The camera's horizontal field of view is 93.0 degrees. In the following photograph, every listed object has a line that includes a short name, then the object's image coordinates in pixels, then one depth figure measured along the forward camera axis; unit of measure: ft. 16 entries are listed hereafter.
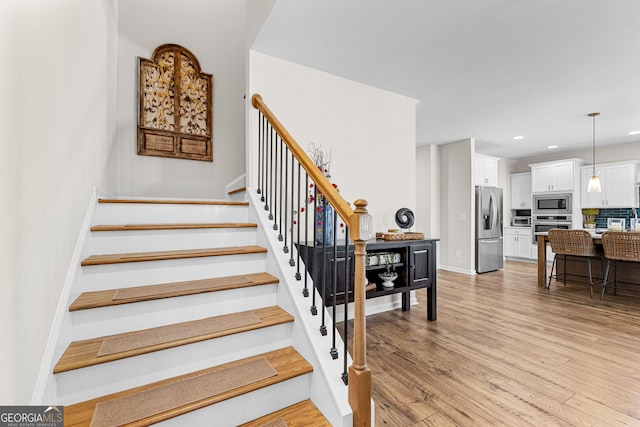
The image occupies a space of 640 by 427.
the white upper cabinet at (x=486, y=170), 20.92
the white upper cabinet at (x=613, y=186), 19.54
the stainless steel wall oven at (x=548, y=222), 21.70
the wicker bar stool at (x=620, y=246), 12.32
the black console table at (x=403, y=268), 8.72
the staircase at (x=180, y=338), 4.23
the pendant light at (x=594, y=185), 15.55
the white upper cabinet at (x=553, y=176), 21.68
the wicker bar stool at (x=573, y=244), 13.87
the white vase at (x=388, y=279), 9.73
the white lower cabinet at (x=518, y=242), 23.53
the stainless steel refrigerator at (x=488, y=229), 18.83
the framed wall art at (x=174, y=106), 11.69
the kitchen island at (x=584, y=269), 14.14
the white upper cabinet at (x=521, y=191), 24.66
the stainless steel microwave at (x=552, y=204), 21.77
